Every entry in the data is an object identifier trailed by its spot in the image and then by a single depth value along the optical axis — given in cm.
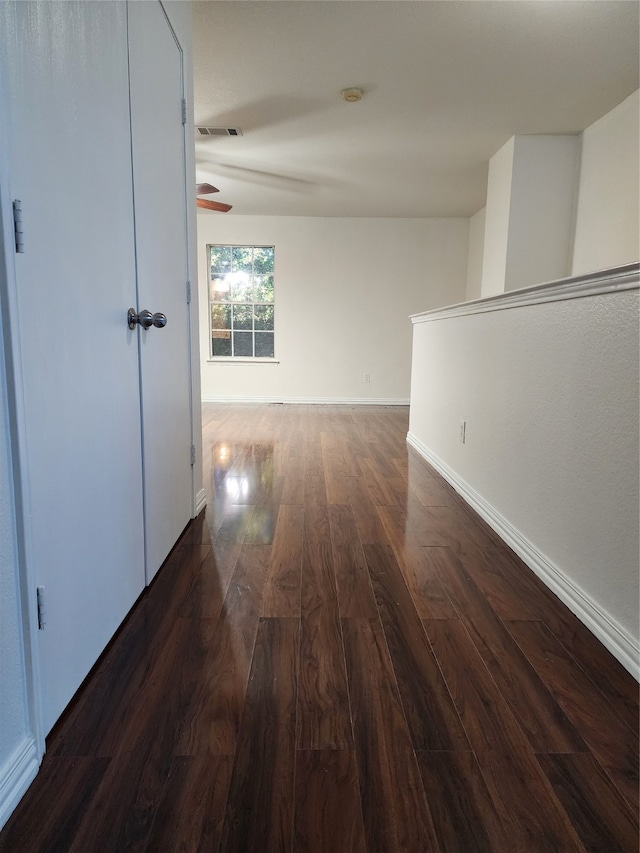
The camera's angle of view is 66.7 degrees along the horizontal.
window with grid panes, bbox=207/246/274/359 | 662
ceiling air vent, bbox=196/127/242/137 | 378
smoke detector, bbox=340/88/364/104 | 316
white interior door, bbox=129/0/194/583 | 157
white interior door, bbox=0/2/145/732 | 91
